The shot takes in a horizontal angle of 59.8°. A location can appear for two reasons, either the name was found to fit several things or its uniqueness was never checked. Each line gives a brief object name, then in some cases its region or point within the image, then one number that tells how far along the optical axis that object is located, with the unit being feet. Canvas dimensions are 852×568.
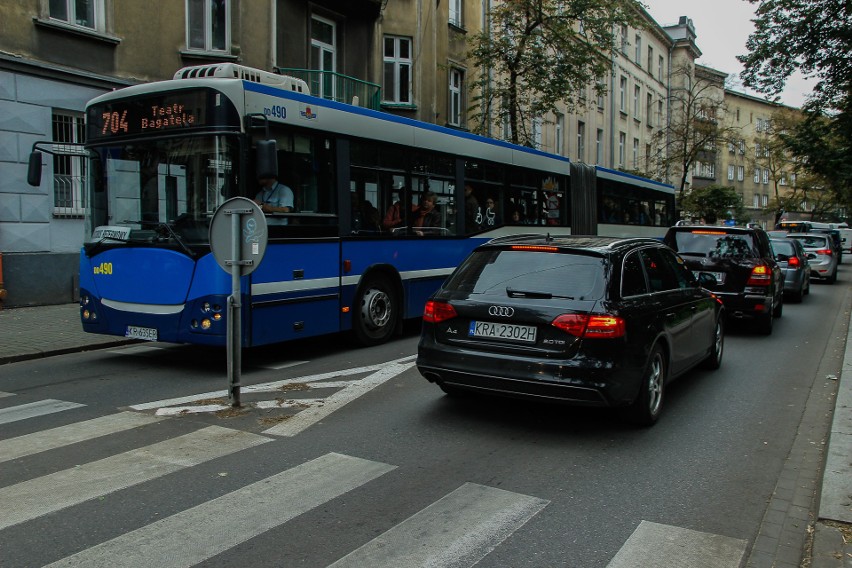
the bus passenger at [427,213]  36.24
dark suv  38.04
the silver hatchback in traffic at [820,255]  84.84
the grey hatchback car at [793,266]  58.18
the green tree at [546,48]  70.23
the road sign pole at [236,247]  21.34
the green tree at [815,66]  76.28
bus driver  26.22
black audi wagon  18.52
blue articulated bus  25.39
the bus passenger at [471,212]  40.16
